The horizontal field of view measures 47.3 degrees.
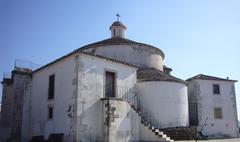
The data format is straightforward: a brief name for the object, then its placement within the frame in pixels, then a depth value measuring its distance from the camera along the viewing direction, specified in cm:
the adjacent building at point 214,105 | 2703
